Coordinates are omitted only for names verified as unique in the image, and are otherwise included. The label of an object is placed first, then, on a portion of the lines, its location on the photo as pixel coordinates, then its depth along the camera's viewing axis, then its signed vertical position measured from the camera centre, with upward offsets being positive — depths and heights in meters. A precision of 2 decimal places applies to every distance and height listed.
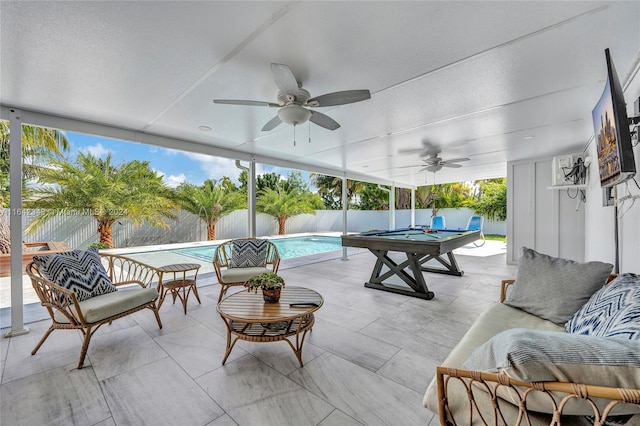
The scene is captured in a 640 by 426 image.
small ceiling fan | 4.81 +0.91
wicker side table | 3.04 -0.87
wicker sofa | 0.75 -0.57
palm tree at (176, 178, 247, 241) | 9.94 +0.47
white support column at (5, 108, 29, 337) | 2.66 -0.05
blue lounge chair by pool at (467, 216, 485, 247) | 7.90 -0.38
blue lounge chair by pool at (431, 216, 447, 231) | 8.48 -0.40
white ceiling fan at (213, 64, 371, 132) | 1.92 +0.93
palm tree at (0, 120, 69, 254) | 4.83 +1.39
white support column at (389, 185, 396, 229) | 9.26 +0.15
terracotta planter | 2.29 -0.73
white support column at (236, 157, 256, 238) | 4.95 +0.33
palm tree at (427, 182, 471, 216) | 14.03 +0.81
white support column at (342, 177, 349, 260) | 7.09 +0.21
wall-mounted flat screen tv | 1.41 +0.45
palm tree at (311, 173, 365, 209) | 15.43 +1.41
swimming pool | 8.00 -1.27
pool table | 3.53 -0.54
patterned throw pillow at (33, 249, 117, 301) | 2.32 -0.54
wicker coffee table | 1.96 -0.80
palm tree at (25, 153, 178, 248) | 6.06 +0.52
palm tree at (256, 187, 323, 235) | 12.47 +0.39
